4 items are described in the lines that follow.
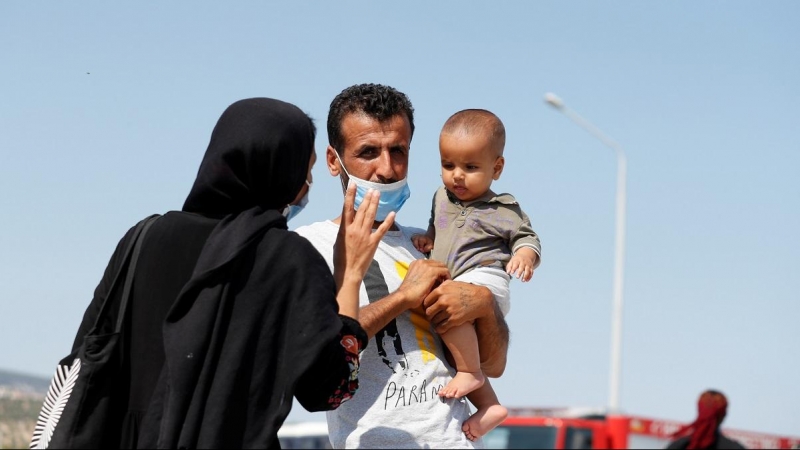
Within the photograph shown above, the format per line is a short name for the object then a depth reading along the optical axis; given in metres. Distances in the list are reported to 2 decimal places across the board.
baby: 4.19
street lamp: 19.97
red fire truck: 17.50
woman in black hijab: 2.97
